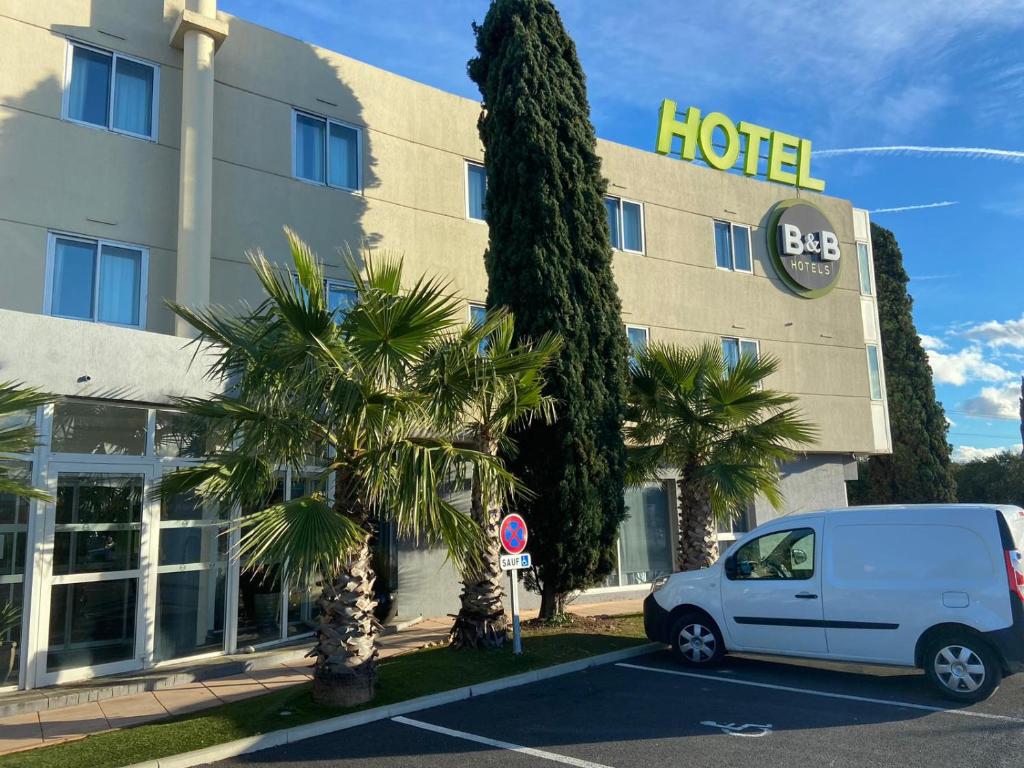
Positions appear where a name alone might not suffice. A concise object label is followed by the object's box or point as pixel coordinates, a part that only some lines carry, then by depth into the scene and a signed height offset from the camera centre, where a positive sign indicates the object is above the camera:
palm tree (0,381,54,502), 6.71 +0.80
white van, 7.79 -0.89
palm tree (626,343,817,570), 12.73 +1.33
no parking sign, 9.77 -0.22
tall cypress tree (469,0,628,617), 11.82 +3.53
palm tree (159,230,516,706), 7.52 +0.92
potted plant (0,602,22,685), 8.90 -1.21
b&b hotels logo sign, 20.75 +6.81
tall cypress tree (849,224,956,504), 30.42 +3.27
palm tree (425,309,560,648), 8.90 +1.10
